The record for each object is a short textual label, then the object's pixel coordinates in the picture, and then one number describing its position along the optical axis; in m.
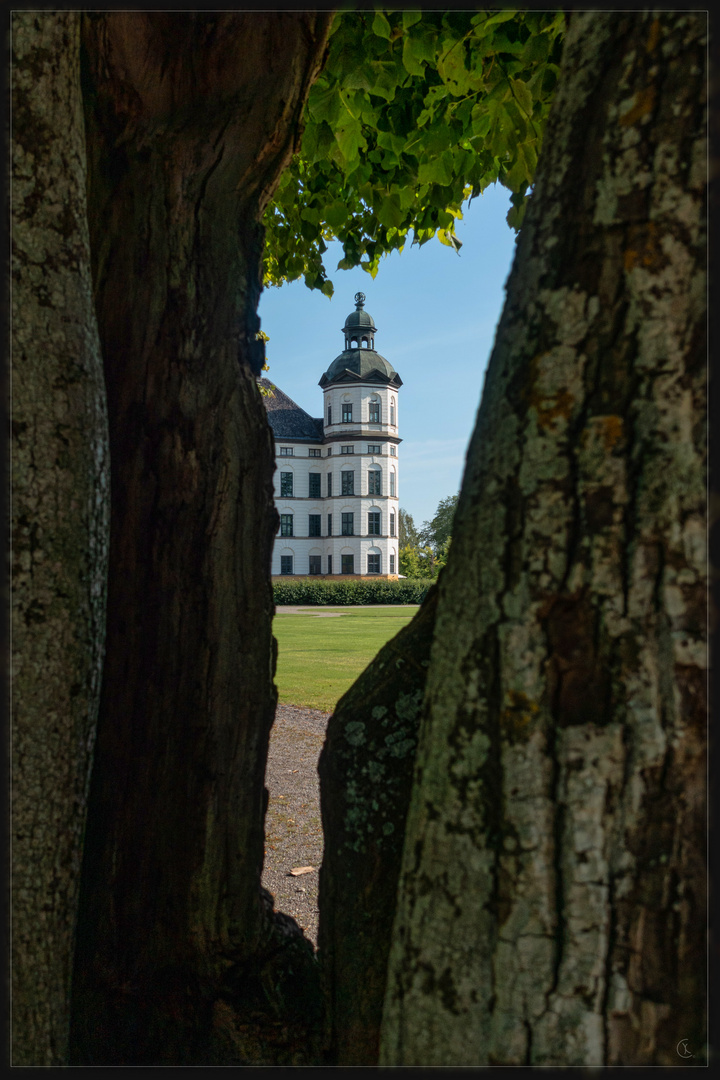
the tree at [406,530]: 77.50
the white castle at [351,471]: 52.19
